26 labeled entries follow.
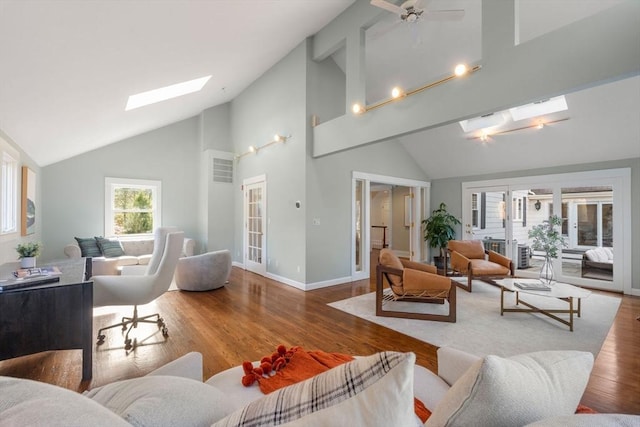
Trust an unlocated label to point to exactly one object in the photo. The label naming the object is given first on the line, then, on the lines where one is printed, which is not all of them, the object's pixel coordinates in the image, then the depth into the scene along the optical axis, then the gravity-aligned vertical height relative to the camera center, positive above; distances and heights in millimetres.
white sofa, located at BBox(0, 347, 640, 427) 525 -409
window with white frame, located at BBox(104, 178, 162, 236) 6262 +170
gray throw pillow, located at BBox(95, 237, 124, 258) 5535 -683
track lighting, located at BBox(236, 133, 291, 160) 5234 +1402
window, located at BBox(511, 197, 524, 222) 5969 +123
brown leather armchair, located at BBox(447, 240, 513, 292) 4500 -833
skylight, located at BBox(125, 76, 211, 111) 3971 +1860
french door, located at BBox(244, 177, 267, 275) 5805 -266
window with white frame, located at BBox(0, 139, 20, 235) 2982 +267
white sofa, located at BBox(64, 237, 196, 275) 5148 -850
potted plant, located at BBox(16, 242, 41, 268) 2361 -350
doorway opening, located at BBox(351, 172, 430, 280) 5609 -128
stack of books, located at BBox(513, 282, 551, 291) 3302 -872
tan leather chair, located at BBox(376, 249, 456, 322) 3301 -880
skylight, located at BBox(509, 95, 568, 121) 4328 +1704
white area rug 2707 -1260
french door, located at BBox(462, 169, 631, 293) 4680 -74
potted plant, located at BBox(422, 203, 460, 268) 6617 -409
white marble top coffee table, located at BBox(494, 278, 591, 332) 3080 -901
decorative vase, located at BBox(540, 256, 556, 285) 3542 -859
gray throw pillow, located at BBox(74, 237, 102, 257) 5457 -674
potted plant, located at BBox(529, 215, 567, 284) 4160 -385
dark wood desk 1903 -749
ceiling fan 2769 +2052
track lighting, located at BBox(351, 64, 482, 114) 2771 +1398
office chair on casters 2717 -704
